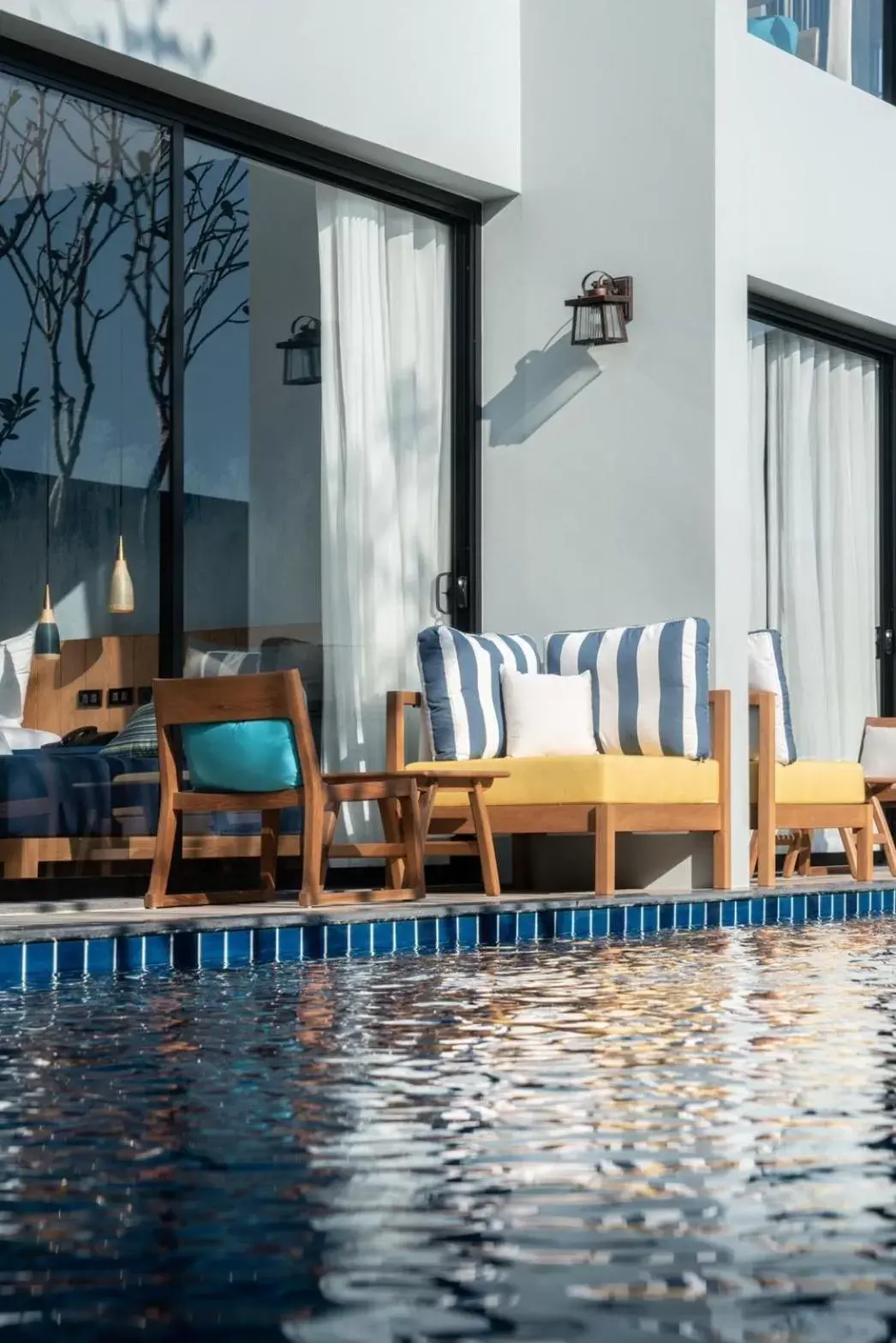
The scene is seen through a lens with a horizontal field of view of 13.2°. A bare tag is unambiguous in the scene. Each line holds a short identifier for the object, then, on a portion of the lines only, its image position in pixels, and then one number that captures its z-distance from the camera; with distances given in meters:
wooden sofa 11.63
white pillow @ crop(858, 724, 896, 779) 16.01
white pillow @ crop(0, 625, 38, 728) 10.36
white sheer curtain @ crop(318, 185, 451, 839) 13.00
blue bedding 10.44
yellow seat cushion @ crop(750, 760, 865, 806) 13.92
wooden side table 11.23
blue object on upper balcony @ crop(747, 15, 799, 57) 16.16
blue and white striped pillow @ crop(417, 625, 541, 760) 12.60
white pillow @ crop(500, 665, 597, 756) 12.63
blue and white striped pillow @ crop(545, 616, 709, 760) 12.41
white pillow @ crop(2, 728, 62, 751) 10.37
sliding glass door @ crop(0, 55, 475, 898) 10.59
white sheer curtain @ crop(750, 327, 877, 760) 16.64
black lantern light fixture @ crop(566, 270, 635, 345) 13.60
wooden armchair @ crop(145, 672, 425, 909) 10.12
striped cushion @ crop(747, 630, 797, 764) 15.30
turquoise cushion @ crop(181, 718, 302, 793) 10.28
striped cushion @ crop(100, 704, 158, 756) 11.09
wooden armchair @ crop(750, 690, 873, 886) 12.97
